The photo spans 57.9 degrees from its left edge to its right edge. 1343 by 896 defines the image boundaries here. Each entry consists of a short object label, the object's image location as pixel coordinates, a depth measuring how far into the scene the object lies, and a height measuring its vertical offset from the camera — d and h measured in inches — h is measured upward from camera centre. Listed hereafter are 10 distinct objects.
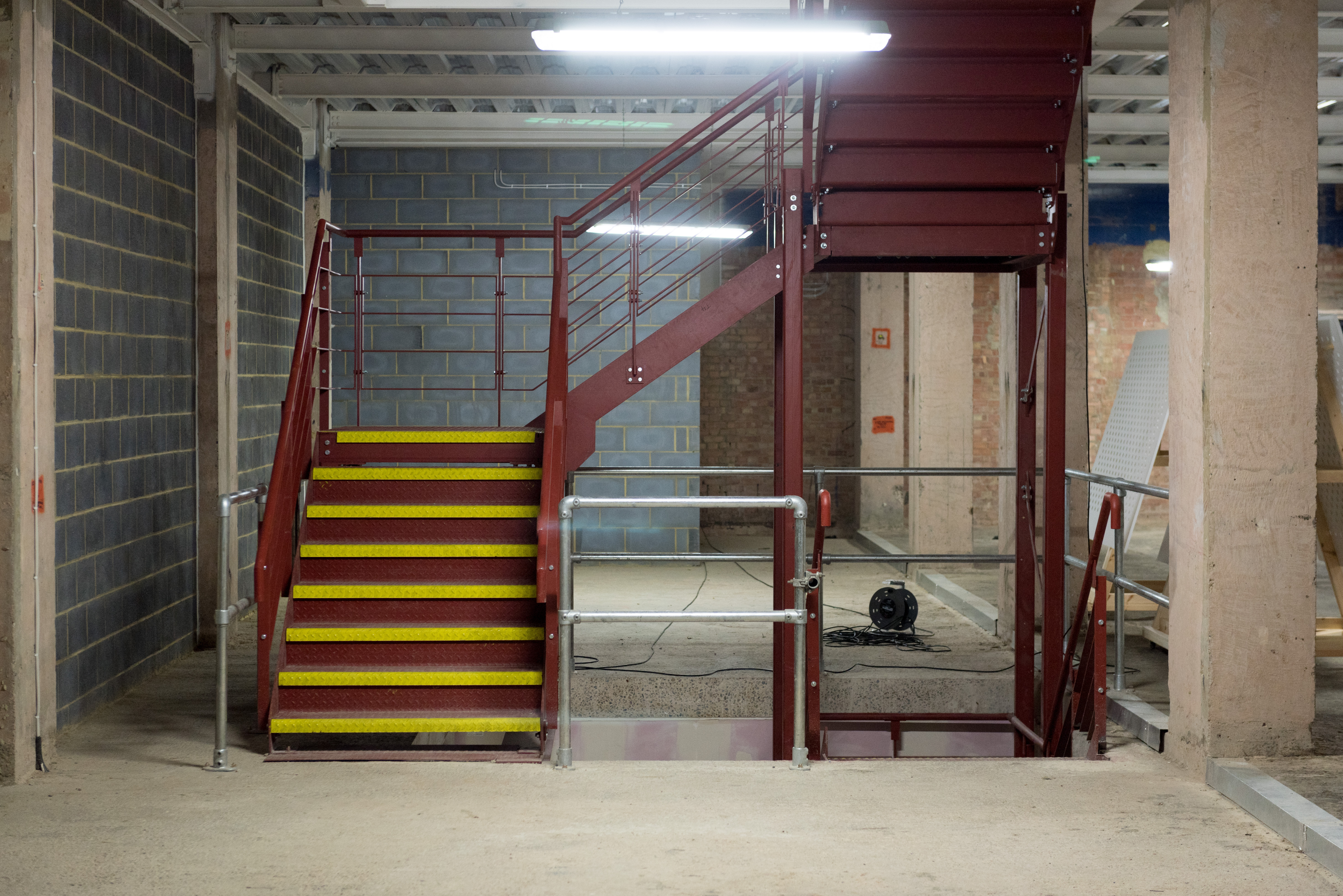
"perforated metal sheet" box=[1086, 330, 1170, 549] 287.6 -2.0
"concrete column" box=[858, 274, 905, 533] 493.4 +7.4
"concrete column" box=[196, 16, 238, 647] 285.9 +19.9
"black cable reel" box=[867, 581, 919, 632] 293.4 -47.9
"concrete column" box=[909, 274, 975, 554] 374.3 +2.3
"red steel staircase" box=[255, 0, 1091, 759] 198.8 -3.8
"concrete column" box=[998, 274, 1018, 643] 288.0 -8.2
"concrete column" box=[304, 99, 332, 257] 389.7 +74.3
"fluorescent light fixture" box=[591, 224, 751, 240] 392.2 +62.2
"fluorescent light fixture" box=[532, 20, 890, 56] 222.8 +70.5
